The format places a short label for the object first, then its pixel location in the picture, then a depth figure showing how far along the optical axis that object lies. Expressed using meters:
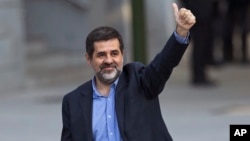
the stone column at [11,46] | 28.07
